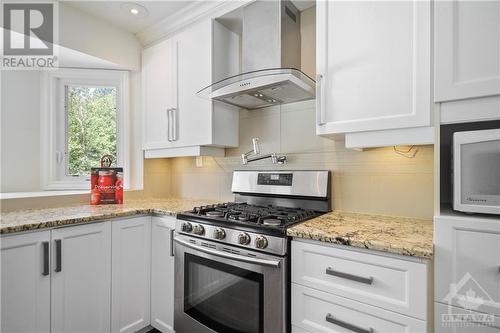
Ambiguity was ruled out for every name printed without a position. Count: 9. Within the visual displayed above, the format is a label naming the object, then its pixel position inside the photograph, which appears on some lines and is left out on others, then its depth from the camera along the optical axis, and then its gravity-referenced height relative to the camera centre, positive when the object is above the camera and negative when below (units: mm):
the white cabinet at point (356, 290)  981 -500
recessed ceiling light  2025 +1203
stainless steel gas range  1279 -475
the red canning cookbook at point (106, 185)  2105 -156
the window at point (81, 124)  2332 +377
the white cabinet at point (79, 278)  1337 -641
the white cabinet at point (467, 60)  921 +374
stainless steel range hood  1578 +707
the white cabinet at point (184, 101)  2025 +532
